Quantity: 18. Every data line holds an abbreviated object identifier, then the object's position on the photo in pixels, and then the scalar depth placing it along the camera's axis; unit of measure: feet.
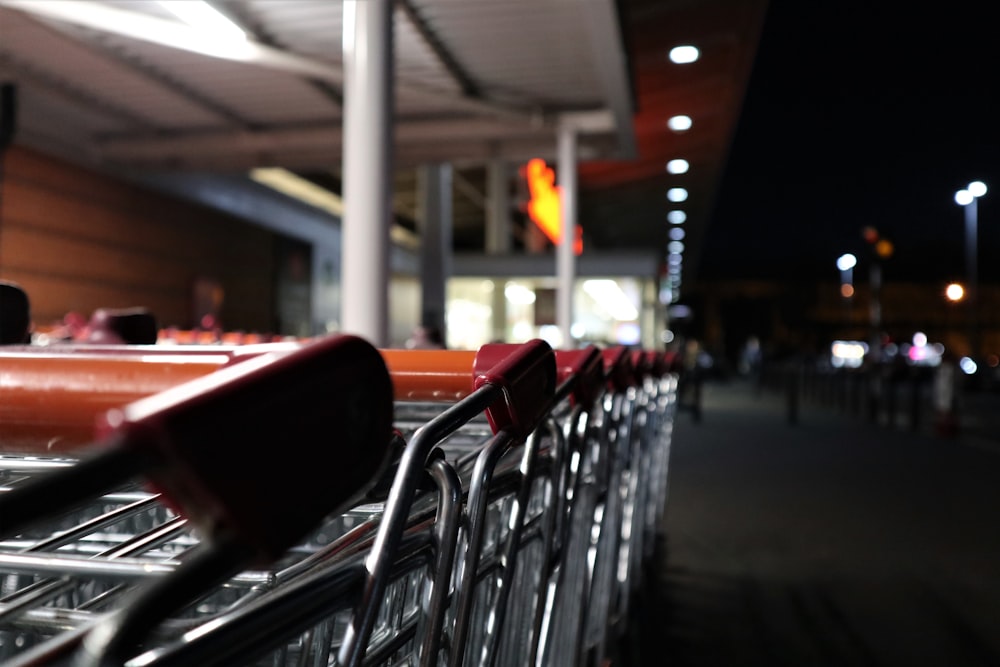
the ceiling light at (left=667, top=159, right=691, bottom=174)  65.31
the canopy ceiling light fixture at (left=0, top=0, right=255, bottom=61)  27.61
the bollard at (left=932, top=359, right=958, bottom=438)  38.19
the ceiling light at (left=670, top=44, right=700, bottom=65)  39.37
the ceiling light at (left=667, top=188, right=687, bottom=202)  78.23
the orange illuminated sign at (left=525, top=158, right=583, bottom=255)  55.98
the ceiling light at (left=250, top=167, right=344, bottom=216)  74.54
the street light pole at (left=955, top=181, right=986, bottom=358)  53.33
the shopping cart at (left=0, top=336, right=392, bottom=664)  1.38
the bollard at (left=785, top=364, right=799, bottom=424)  45.96
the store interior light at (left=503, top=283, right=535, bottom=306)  90.79
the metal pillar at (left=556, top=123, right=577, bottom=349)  43.04
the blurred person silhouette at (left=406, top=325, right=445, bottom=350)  16.17
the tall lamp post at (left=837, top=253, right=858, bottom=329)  94.22
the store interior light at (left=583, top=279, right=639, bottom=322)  88.07
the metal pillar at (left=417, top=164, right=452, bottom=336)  59.11
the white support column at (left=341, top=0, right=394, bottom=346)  20.10
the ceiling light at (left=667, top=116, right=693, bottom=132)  52.04
